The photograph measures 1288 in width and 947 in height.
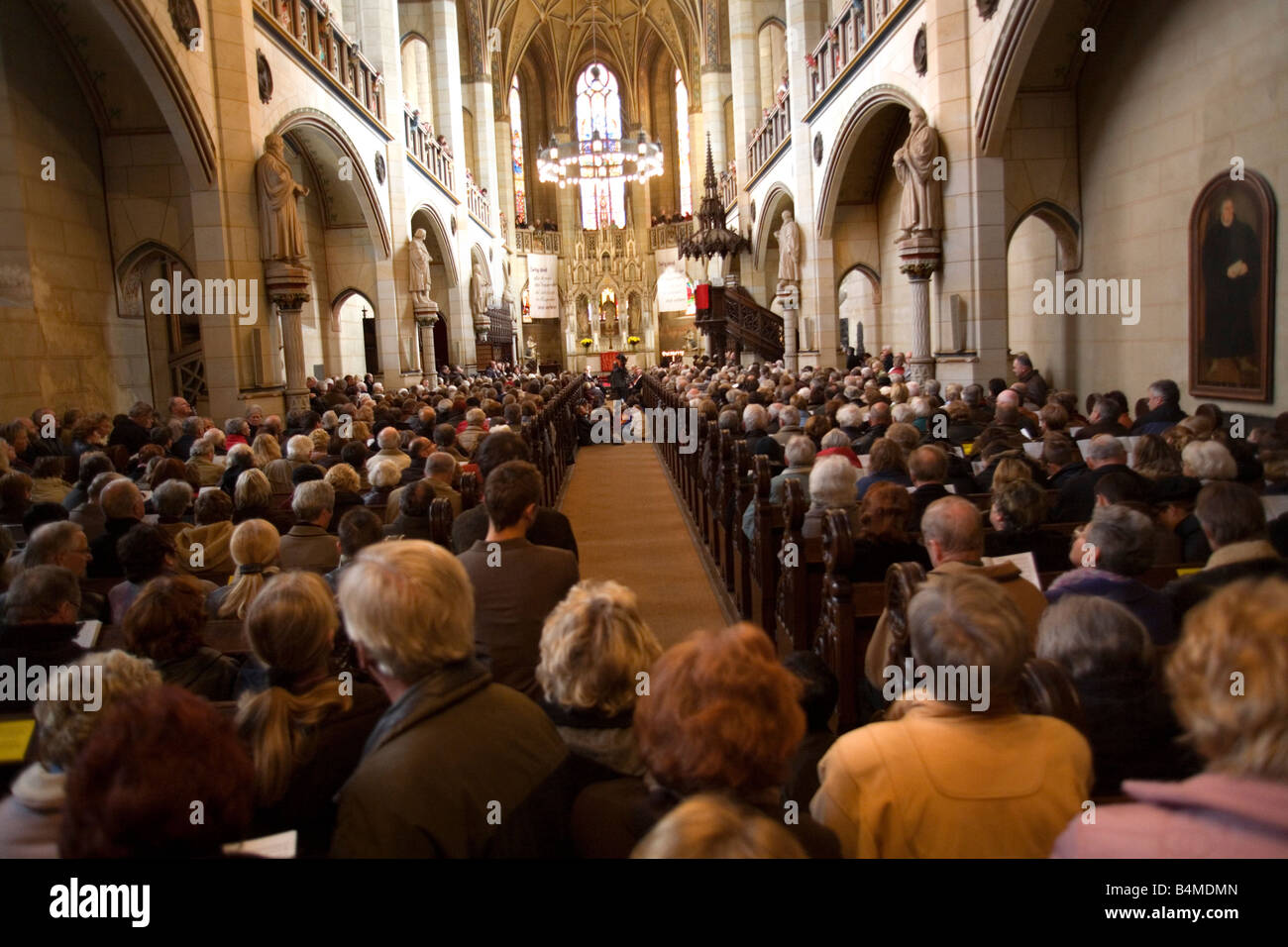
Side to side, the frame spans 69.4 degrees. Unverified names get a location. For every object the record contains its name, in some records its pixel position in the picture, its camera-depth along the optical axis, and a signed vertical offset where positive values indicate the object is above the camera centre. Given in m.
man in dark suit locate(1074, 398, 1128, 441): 7.05 -0.29
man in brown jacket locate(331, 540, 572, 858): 1.91 -0.72
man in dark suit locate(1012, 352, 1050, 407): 10.44 +0.11
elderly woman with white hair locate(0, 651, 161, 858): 1.86 -0.71
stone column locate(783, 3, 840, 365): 17.05 +3.50
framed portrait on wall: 8.05 +0.80
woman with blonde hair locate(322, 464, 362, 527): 5.78 -0.44
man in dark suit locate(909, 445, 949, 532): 4.84 -0.44
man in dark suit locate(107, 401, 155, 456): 8.61 -0.08
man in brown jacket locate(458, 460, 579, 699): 3.36 -0.68
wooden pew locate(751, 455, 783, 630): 5.50 -0.84
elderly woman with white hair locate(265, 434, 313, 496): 6.32 -0.32
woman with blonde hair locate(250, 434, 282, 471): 7.25 -0.22
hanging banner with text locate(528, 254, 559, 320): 37.91 +4.96
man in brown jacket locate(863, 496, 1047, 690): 3.23 -0.57
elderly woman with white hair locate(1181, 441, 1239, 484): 4.34 -0.39
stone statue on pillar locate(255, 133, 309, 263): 10.83 +2.45
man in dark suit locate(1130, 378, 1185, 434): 7.48 -0.22
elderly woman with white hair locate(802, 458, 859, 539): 4.82 -0.47
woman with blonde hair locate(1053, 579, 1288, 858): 1.31 -0.54
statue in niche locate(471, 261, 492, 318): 26.06 +3.34
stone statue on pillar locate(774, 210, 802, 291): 17.58 +2.73
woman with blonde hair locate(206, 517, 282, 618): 3.79 -0.60
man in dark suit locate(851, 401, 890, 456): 7.41 -0.26
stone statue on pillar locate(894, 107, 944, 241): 10.80 +2.44
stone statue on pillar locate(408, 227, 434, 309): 17.81 +2.66
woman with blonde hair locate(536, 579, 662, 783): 2.31 -0.67
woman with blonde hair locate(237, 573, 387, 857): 2.20 -0.75
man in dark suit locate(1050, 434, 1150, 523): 4.75 -0.51
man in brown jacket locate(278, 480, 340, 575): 4.66 -0.60
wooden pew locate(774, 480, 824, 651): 4.55 -0.88
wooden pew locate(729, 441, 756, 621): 6.34 -0.82
